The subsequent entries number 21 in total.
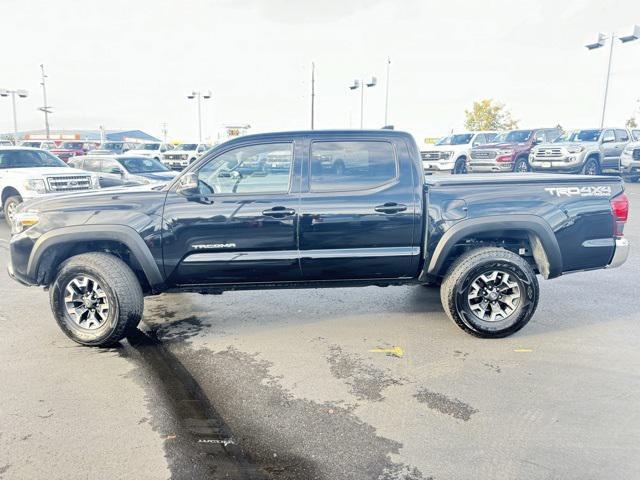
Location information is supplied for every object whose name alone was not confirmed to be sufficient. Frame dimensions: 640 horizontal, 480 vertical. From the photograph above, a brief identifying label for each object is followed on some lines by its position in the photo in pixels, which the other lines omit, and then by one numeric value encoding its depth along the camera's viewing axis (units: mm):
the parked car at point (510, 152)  18969
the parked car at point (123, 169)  13531
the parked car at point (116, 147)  33712
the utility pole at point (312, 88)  33969
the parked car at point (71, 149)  33147
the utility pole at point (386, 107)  37094
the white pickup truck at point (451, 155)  21016
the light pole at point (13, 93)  47875
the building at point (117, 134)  121900
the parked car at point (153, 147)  31441
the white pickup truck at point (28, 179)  10359
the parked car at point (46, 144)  34362
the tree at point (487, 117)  57812
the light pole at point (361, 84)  32438
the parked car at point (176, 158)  27422
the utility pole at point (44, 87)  56875
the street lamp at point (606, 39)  22688
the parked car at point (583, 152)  17969
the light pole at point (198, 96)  46875
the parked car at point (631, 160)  18734
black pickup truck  4422
